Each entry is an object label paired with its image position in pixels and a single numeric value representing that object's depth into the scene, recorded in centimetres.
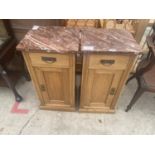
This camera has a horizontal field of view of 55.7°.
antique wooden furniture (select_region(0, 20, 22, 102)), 141
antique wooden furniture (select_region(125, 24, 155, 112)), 121
